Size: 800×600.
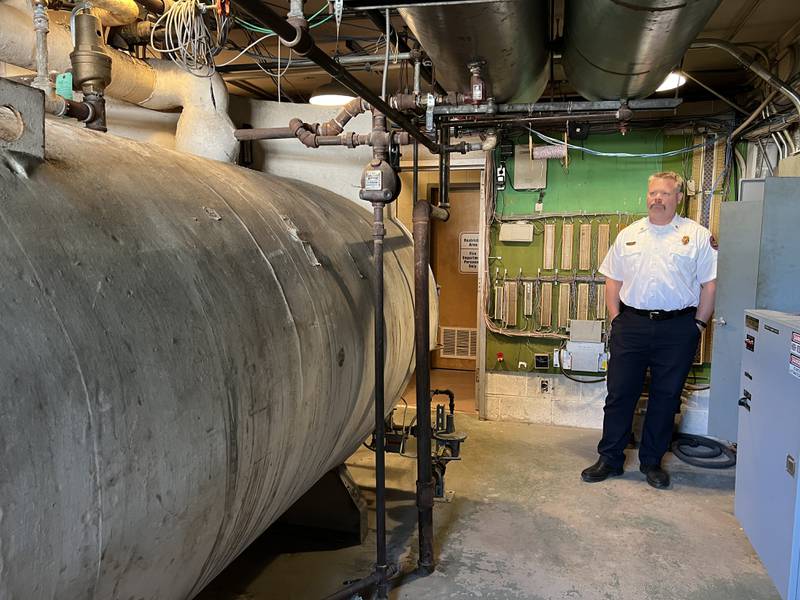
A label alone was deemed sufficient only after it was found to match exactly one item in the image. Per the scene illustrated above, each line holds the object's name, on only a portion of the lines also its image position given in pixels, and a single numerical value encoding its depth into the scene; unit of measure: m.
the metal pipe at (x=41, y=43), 1.54
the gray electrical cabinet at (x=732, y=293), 3.07
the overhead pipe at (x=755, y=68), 2.81
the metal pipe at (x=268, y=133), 2.40
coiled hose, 3.38
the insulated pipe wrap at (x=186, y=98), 2.31
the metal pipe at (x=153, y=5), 2.34
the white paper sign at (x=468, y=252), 5.77
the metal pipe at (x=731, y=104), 3.49
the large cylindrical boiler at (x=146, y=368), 0.66
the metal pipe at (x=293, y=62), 2.62
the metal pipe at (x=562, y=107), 2.26
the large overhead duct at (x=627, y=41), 1.57
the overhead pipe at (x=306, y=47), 0.98
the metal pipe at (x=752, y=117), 3.18
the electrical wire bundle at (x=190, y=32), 1.96
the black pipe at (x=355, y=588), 1.86
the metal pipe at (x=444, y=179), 2.91
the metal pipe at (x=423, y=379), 2.19
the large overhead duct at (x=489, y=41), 1.69
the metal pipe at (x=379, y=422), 1.73
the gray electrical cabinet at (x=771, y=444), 1.96
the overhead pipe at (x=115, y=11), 1.98
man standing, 3.17
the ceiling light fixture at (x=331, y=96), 2.97
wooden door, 5.76
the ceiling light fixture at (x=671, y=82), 3.25
